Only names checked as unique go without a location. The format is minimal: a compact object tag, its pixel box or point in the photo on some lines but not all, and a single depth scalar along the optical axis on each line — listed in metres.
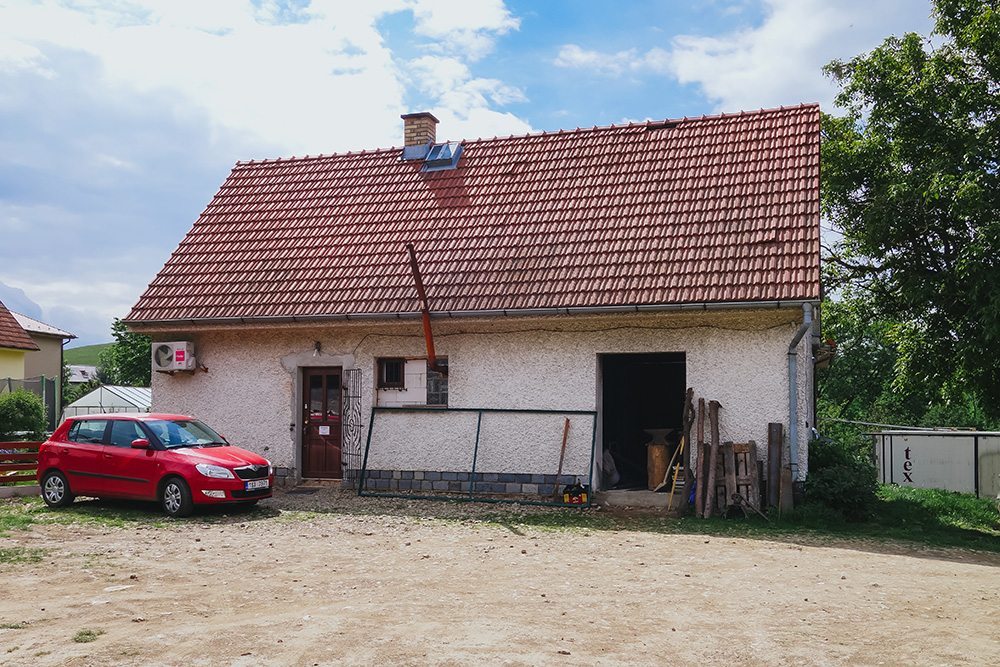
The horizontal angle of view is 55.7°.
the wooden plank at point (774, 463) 12.88
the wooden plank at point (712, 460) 12.88
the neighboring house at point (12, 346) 27.00
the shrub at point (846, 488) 12.70
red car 12.83
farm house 13.57
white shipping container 19.06
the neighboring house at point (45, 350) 37.97
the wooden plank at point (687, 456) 13.09
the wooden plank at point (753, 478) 12.80
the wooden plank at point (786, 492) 12.79
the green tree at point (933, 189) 14.98
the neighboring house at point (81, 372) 83.58
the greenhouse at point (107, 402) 35.84
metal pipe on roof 14.37
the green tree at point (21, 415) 20.88
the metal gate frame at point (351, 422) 15.55
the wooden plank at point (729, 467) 12.89
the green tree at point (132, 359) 62.31
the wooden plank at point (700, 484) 12.95
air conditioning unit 16.14
